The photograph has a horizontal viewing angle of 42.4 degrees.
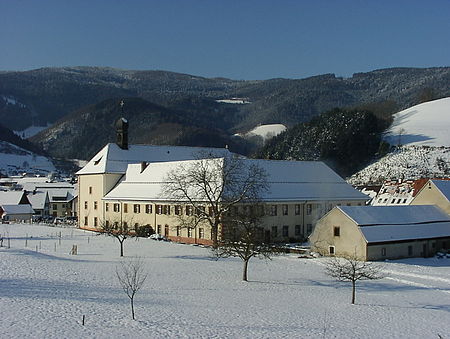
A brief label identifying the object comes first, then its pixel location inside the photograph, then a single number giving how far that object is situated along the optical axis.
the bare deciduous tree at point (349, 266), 31.30
